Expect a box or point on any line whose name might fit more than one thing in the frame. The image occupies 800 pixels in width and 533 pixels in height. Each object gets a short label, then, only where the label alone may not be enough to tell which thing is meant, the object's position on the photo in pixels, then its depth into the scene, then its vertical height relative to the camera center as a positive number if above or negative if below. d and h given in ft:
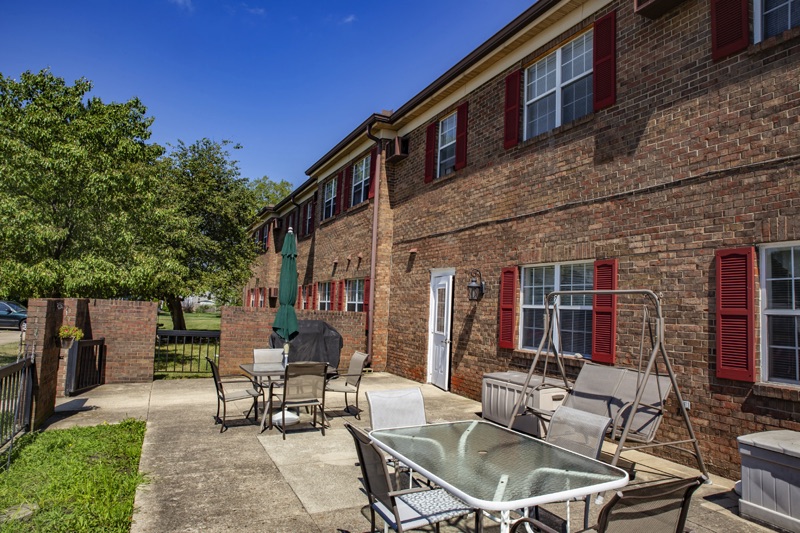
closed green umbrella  30.48 +0.29
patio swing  16.63 -3.15
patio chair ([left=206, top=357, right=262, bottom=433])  22.61 -4.61
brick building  17.31 +5.20
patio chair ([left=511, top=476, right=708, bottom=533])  7.57 -3.10
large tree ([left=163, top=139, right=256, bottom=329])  58.29 +9.96
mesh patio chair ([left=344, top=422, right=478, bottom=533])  10.05 -4.43
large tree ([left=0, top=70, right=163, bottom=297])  33.94 +7.18
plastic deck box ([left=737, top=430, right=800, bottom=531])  12.98 -4.34
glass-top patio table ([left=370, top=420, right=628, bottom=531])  9.25 -3.49
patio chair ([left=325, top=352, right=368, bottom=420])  26.76 -3.95
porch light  31.48 +1.11
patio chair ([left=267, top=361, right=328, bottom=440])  22.14 -3.87
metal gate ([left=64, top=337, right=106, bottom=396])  29.86 -4.76
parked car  80.53 -4.49
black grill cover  36.06 -3.28
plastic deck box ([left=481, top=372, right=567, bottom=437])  21.93 -4.14
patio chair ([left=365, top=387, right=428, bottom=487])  15.47 -3.34
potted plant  29.63 -2.62
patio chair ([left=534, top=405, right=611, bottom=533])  12.73 -3.24
